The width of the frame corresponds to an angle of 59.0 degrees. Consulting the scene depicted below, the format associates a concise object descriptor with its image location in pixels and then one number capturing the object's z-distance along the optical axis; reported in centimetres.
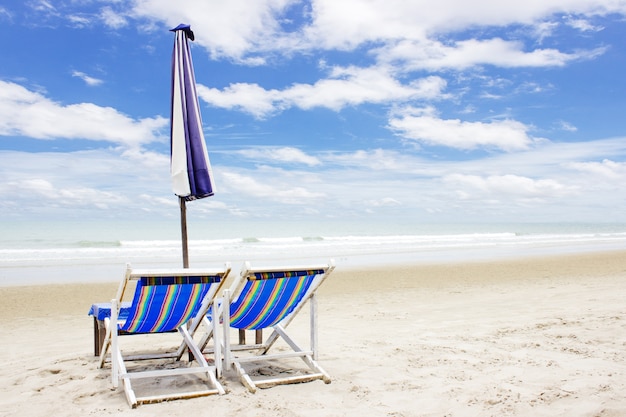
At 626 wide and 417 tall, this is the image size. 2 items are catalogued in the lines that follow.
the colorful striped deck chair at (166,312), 379
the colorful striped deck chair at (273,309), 407
